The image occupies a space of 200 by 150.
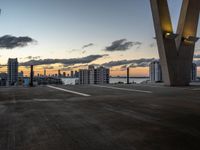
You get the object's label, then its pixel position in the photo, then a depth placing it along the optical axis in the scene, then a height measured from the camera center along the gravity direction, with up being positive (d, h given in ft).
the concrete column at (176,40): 45.11 +10.20
